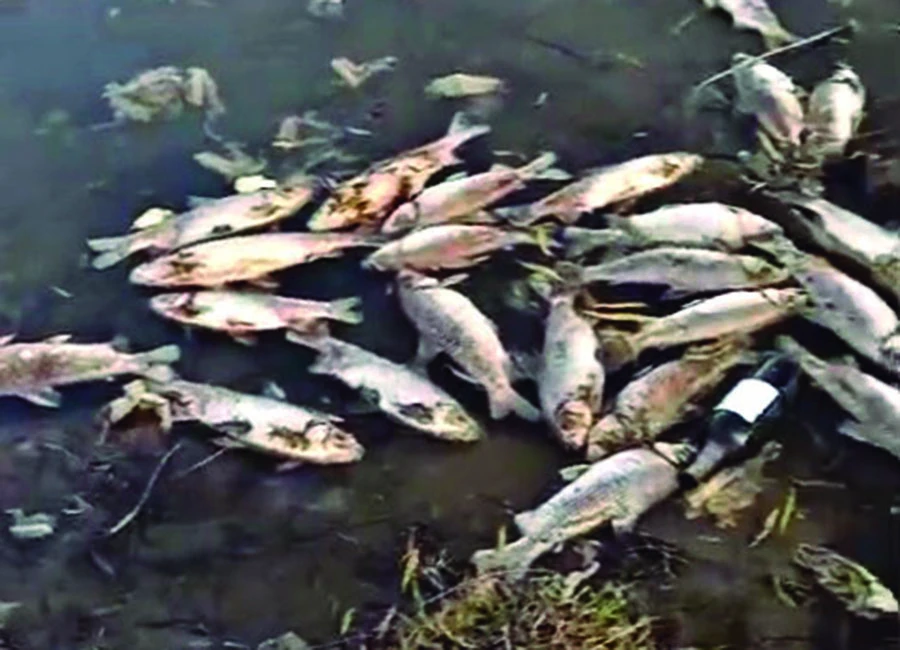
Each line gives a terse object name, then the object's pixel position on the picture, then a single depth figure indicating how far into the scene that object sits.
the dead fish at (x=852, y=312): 3.84
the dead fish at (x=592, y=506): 3.53
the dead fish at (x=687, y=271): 4.04
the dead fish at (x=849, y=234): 4.06
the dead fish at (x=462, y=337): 3.88
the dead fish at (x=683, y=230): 4.17
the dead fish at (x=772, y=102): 4.57
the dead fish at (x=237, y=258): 4.28
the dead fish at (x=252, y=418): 3.82
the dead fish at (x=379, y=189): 4.40
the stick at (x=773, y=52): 4.84
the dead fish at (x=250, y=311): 4.14
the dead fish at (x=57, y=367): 4.06
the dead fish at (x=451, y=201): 4.36
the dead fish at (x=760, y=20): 4.95
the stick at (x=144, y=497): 3.74
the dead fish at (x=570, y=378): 3.75
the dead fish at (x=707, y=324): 3.94
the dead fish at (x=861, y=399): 3.69
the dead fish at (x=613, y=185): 4.34
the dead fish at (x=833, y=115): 4.50
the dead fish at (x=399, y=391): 3.83
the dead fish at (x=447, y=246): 4.23
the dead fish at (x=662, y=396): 3.73
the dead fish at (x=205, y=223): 4.40
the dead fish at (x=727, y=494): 3.61
